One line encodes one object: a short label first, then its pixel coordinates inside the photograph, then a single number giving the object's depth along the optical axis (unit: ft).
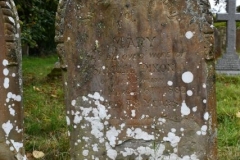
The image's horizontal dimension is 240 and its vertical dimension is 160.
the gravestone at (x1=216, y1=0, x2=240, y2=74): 26.68
